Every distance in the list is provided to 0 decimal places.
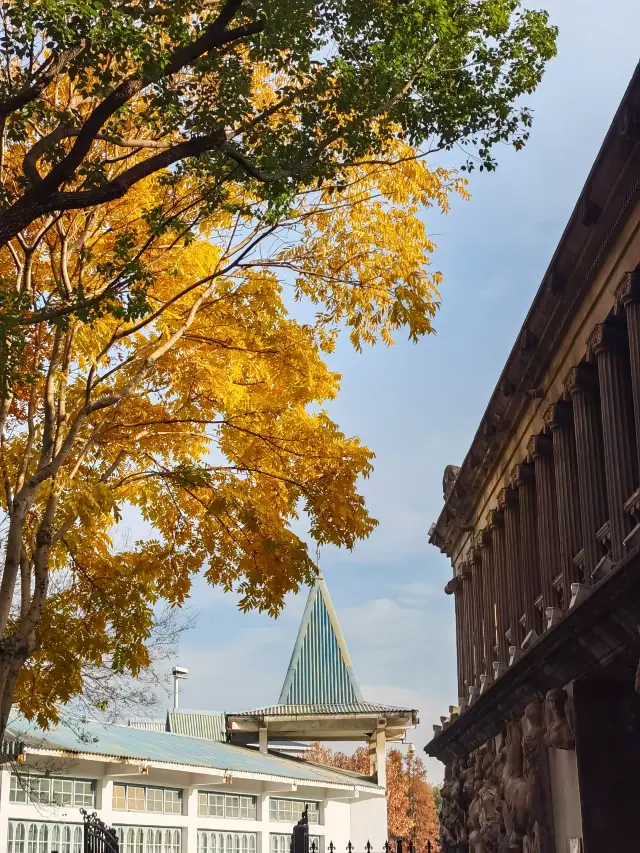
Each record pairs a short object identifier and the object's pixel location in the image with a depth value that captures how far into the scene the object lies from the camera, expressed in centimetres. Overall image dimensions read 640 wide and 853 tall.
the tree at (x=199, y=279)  1049
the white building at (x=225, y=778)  2734
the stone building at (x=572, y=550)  1382
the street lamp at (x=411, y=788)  7488
